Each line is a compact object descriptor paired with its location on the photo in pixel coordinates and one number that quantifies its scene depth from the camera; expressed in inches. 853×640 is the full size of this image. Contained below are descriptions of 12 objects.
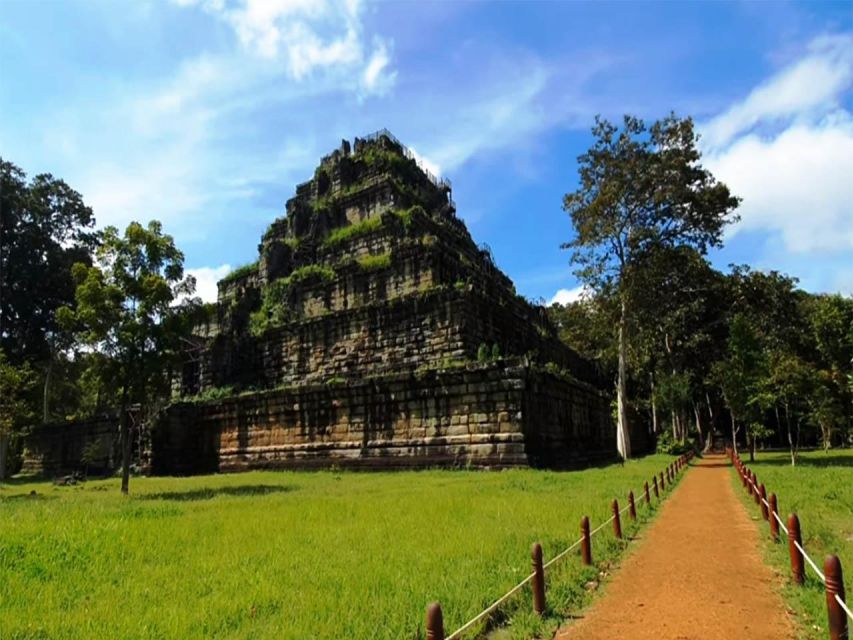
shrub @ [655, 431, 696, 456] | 1431.0
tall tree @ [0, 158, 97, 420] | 1341.0
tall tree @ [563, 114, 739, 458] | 1088.2
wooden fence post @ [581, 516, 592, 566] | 295.3
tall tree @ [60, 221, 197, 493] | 676.1
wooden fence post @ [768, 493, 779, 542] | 354.6
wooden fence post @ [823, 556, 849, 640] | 167.3
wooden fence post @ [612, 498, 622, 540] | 362.6
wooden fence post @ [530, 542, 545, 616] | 224.1
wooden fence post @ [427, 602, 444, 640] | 146.9
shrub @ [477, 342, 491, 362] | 854.5
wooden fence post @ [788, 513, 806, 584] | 262.1
